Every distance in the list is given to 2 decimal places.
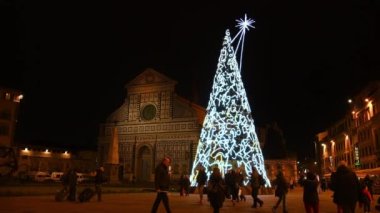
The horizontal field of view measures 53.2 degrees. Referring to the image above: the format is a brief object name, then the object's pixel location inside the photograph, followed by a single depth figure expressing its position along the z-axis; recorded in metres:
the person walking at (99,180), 15.84
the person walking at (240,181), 17.11
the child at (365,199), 10.86
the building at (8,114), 49.16
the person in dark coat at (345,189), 7.54
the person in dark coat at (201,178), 17.41
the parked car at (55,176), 48.79
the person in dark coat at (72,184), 15.65
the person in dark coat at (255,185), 14.40
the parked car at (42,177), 46.60
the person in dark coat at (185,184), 23.55
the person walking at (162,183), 9.22
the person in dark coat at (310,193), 9.49
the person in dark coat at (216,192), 9.45
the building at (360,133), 40.44
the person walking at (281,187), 12.55
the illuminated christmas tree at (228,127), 23.73
